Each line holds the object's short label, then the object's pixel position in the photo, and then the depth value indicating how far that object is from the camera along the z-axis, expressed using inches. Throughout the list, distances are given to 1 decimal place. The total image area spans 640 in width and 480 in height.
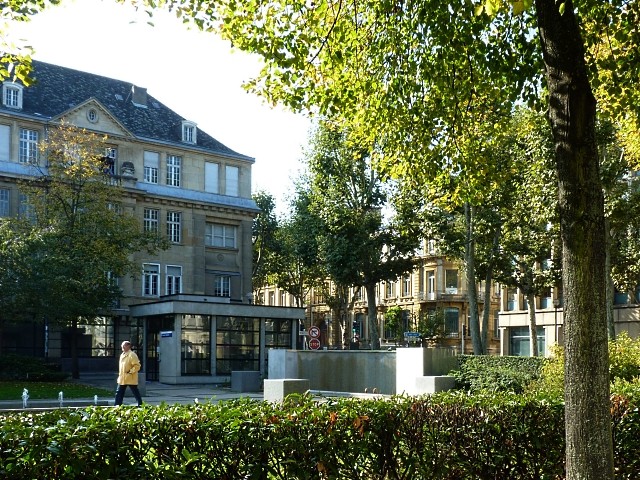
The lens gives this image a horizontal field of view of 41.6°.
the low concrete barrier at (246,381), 1414.9
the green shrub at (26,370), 1489.9
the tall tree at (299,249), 2129.7
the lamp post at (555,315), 2118.1
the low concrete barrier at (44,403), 981.6
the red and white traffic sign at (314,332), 1582.2
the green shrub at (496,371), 924.6
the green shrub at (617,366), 711.1
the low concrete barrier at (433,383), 940.6
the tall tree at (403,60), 424.8
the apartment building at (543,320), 1943.9
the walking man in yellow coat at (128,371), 812.6
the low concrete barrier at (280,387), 796.6
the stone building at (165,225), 1733.5
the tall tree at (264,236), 2864.2
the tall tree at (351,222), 1902.1
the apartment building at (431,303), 3218.5
